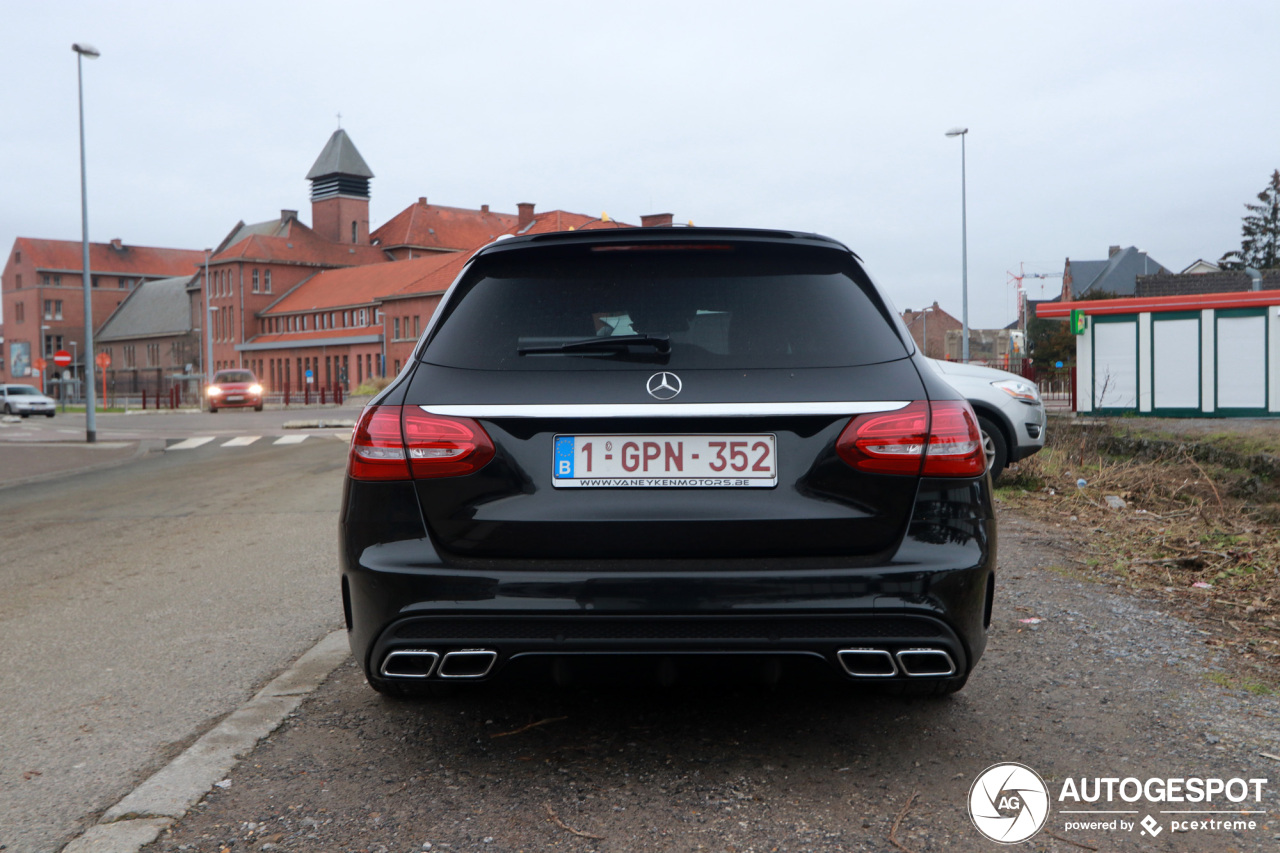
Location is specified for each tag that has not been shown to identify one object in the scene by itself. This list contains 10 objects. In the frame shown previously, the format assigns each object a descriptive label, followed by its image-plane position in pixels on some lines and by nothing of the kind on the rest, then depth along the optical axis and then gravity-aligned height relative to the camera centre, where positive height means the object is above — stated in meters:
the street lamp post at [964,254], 40.91 +4.35
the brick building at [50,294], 120.62 +9.76
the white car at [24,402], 50.97 -0.76
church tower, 109.44 +18.13
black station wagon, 3.00 -0.35
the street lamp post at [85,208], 27.10 +4.24
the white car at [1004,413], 9.82 -0.34
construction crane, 106.25 +8.69
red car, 44.09 -0.36
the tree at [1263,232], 83.81 +10.34
